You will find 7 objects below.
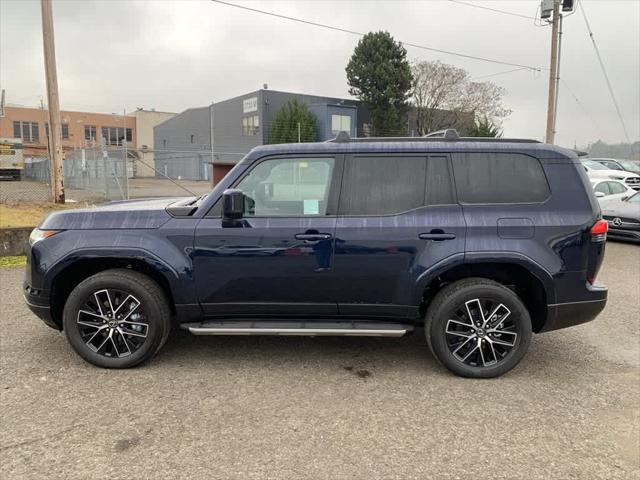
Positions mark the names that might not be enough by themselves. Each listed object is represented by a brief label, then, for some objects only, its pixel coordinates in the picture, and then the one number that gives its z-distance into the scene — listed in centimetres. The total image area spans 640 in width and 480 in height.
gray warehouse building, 4262
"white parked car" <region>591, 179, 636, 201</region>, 1301
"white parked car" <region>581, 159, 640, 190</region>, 1791
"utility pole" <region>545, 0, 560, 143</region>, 1731
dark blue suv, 389
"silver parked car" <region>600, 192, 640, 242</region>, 1115
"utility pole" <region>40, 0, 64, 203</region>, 1202
